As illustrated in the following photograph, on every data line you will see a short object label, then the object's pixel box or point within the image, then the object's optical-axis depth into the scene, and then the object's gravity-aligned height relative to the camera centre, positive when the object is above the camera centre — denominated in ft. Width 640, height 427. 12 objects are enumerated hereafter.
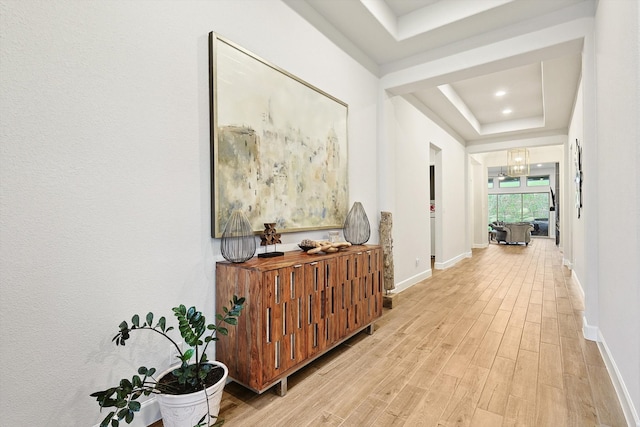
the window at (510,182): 44.34 +4.08
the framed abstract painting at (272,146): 6.07 +1.60
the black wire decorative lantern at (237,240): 5.96 -0.53
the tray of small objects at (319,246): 7.34 -0.84
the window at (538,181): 42.06 +4.03
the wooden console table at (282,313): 5.45 -2.02
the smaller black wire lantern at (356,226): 9.17 -0.43
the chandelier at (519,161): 25.76 +4.14
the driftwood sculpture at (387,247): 11.40 -1.32
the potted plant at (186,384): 4.40 -2.62
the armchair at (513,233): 31.14 -2.33
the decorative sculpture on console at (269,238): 6.77 -0.56
